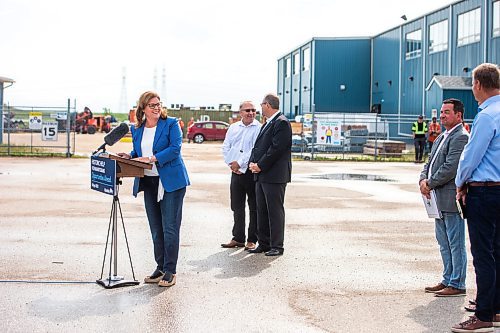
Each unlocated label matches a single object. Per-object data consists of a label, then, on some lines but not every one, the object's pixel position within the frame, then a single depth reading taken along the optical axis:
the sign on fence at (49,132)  29.14
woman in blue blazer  7.59
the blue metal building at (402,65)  36.84
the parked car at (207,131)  48.16
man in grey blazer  7.14
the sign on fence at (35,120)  29.50
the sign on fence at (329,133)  31.84
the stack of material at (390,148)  32.84
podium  7.42
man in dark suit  9.34
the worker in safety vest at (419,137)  29.70
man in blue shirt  6.00
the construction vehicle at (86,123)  59.08
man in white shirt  9.98
